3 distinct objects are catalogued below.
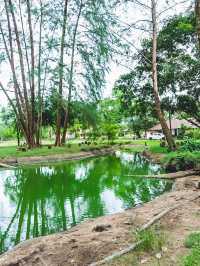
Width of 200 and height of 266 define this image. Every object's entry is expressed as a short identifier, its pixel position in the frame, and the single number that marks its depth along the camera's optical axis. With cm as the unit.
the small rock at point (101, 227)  357
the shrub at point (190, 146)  942
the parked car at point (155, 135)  3215
